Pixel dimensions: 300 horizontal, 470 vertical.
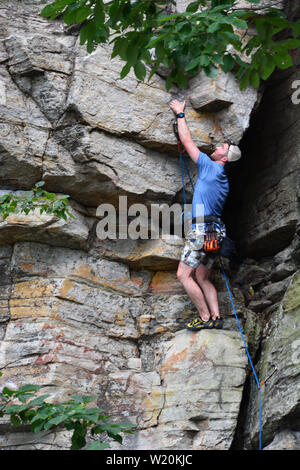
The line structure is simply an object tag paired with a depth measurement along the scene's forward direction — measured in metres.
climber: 13.12
